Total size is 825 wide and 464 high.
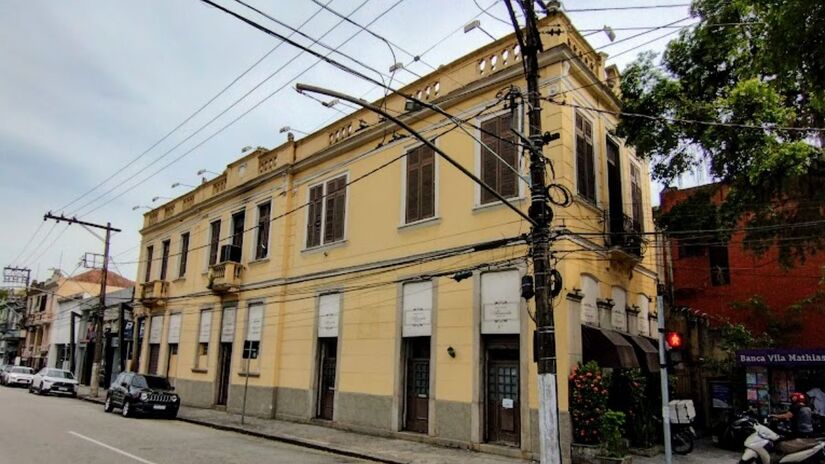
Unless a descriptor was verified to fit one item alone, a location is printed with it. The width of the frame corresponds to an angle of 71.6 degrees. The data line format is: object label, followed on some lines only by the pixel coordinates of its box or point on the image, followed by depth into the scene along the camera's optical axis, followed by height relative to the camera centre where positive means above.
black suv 19.88 -1.59
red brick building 20.77 +3.27
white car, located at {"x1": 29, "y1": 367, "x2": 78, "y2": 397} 30.23 -1.80
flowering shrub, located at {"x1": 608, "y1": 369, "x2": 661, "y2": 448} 13.61 -0.96
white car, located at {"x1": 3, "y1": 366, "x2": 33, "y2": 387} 38.06 -1.95
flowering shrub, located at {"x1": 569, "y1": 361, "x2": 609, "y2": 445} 11.69 -0.81
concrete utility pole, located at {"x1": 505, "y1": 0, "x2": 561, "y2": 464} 8.98 +1.74
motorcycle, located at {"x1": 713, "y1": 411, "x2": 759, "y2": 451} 13.83 -1.50
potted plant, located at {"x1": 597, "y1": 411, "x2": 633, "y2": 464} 11.28 -1.45
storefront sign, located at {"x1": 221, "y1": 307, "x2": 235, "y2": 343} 23.34 +1.07
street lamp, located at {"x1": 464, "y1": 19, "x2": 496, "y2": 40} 10.71 +6.12
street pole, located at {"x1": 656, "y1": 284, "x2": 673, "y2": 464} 9.96 -0.11
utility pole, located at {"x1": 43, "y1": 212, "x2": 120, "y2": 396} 28.39 +0.63
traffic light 10.28 +0.30
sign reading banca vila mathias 14.25 +0.28
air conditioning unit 23.67 +4.03
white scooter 10.28 -1.45
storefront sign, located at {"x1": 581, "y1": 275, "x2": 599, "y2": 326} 13.84 +1.49
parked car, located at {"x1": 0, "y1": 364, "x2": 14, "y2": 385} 40.12 -1.75
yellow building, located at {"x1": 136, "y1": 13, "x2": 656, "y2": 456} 13.66 +2.59
